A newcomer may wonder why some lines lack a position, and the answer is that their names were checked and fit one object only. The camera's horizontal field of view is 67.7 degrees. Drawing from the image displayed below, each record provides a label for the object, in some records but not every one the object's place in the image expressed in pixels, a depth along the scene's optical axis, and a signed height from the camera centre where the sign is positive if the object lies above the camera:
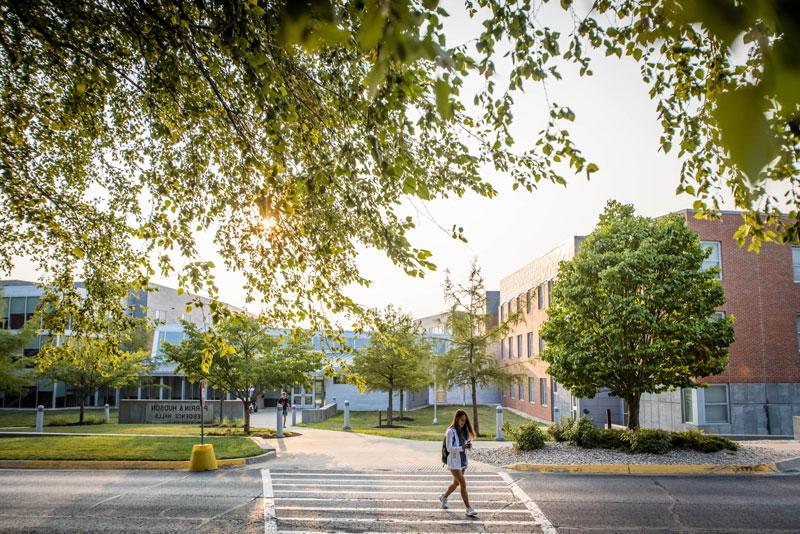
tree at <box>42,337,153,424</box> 30.08 -1.58
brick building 25.48 -0.10
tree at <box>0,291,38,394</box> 28.53 -0.84
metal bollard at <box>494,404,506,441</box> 22.08 -2.98
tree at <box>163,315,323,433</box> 23.36 -0.62
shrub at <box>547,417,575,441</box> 17.82 -2.44
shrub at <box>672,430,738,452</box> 16.08 -2.46
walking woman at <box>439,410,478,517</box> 10.52 -1.78
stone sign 30.33 -3.41
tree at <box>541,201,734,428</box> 17.25 +0.96
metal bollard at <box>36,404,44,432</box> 25.16 -3.13
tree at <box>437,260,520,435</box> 26.34 +0.34
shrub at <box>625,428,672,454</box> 15.86 -2.42
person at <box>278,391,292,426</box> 38.07 -3.67
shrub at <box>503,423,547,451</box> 16.77 -2.49
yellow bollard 15.18 -2.87
